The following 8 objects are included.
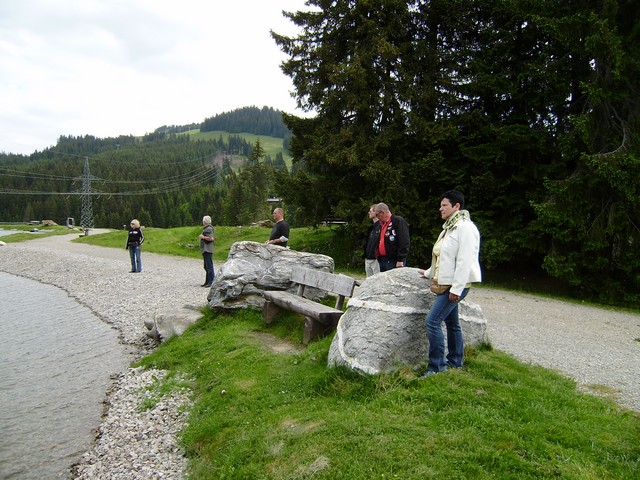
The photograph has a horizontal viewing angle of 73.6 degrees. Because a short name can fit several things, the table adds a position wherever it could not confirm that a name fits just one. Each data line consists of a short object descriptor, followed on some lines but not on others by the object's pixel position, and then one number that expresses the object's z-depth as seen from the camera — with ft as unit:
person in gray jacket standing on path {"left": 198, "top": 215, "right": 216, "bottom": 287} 51.47
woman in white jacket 18.38
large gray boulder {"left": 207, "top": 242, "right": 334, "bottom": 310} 35.12
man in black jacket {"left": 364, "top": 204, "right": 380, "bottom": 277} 31.24
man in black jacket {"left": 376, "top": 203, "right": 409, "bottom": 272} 29.86
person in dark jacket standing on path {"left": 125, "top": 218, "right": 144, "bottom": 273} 65.77
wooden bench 26.99
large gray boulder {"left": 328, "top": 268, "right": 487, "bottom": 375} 19.44
